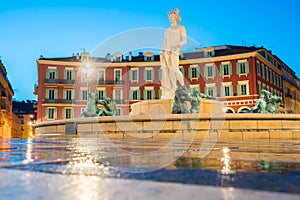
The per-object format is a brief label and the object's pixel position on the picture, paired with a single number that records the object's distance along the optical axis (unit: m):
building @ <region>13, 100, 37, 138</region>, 71.93
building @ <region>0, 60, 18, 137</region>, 42.03
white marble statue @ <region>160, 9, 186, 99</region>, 13.20
